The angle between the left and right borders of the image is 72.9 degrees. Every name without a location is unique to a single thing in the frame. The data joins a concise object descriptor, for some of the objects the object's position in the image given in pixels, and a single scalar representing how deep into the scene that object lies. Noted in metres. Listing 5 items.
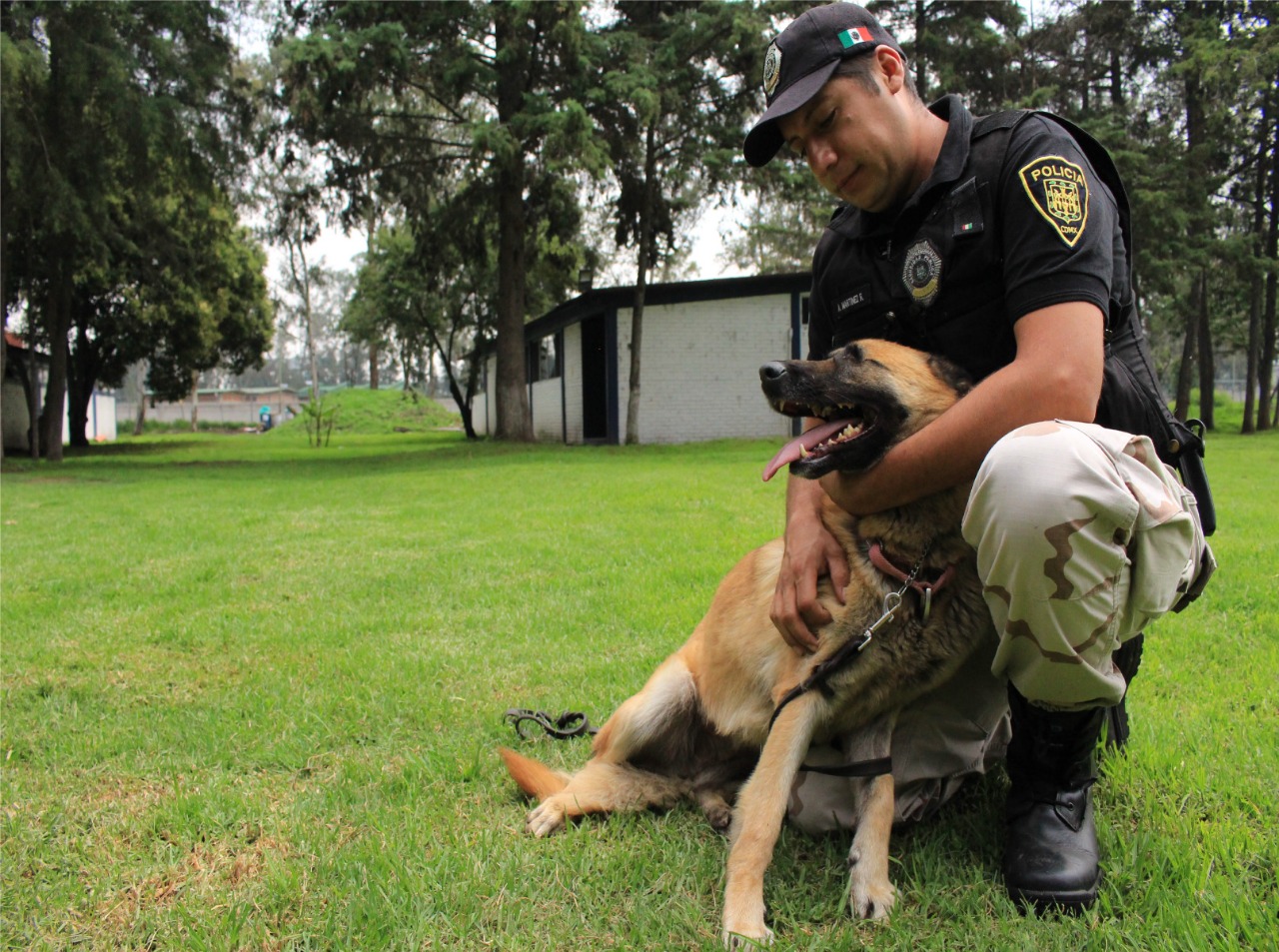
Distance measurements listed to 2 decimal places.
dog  1.88
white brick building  21.38
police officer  1.58
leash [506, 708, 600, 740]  2.96
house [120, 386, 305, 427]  63.44
